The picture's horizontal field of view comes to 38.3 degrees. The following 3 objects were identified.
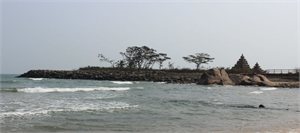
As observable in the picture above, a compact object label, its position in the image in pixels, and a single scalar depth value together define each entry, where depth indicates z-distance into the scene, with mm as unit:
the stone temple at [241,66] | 74375
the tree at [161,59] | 92438
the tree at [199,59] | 93362
